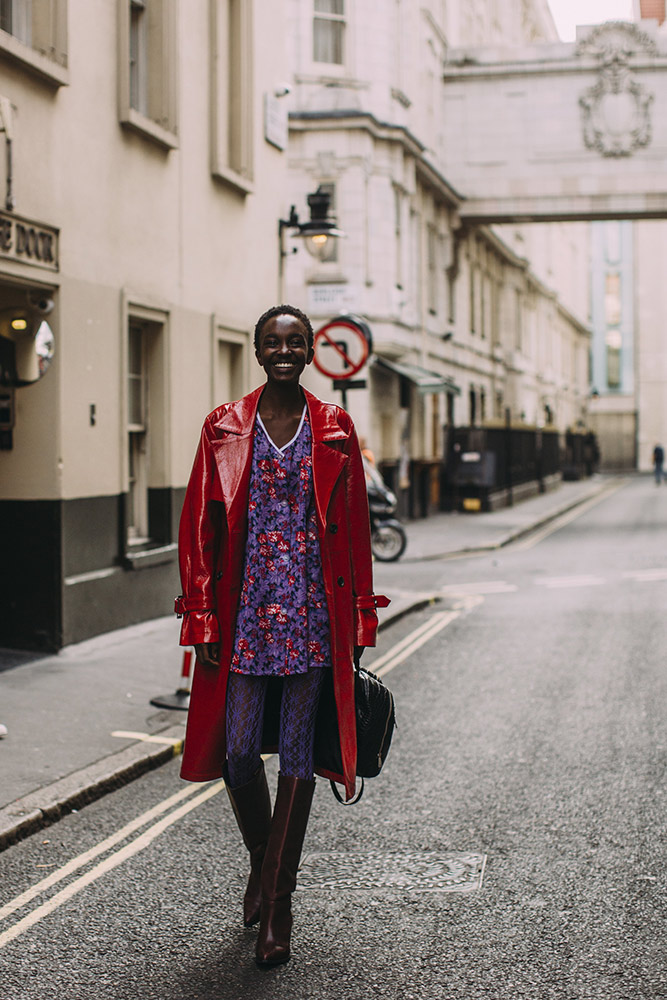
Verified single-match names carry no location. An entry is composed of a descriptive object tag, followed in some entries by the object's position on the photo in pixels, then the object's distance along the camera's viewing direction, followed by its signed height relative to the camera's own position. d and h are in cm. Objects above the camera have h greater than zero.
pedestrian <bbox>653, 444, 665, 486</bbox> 5050 -35
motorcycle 1875 -112
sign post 1424 +120
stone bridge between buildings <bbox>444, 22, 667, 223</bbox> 3033 +814
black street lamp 1354 +248
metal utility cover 470 -164
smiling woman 398 -46
